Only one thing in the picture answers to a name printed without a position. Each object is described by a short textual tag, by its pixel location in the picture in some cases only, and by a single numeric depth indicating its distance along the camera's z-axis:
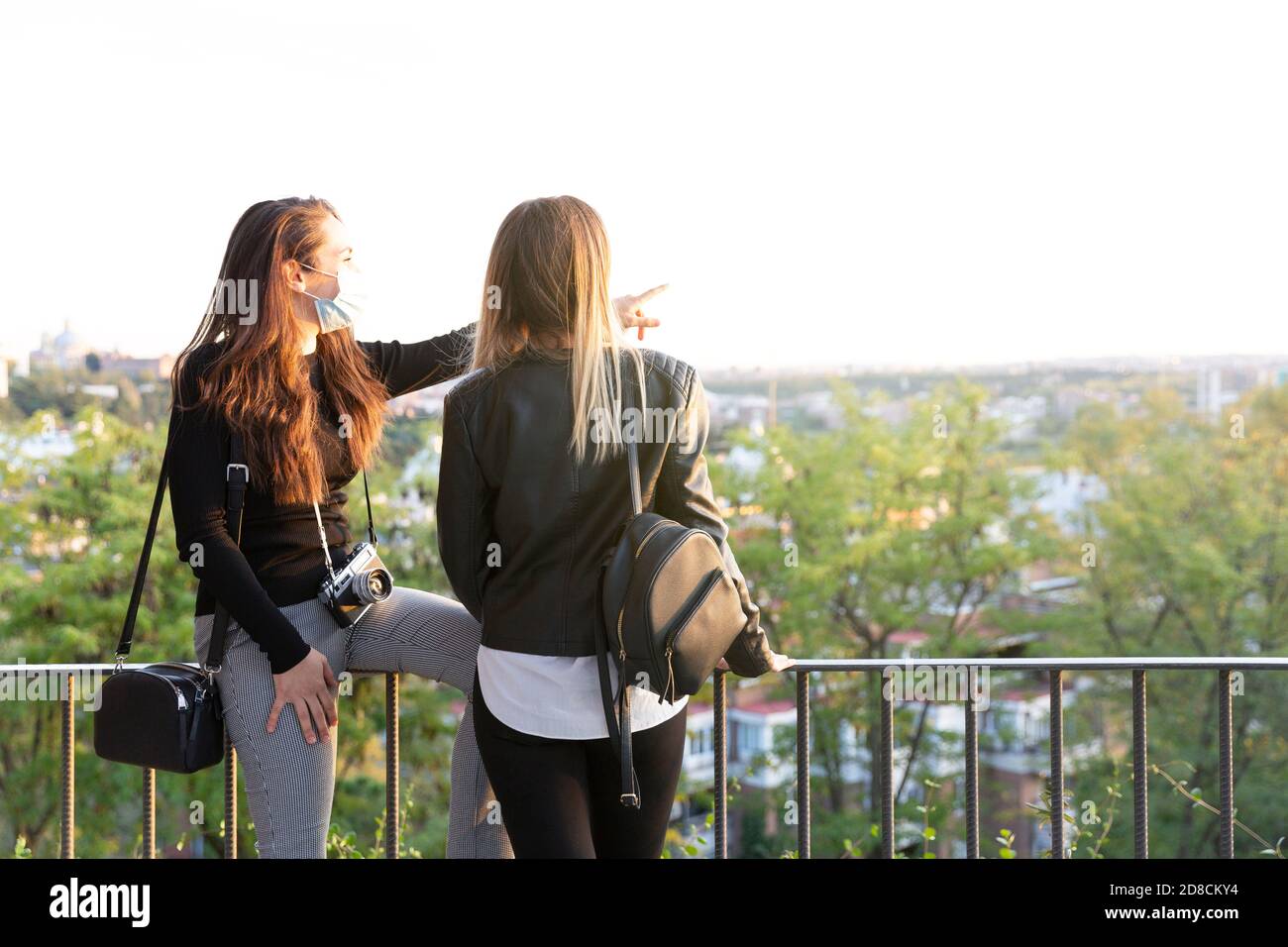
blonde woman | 1.96
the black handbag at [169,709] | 2.24
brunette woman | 2.22
